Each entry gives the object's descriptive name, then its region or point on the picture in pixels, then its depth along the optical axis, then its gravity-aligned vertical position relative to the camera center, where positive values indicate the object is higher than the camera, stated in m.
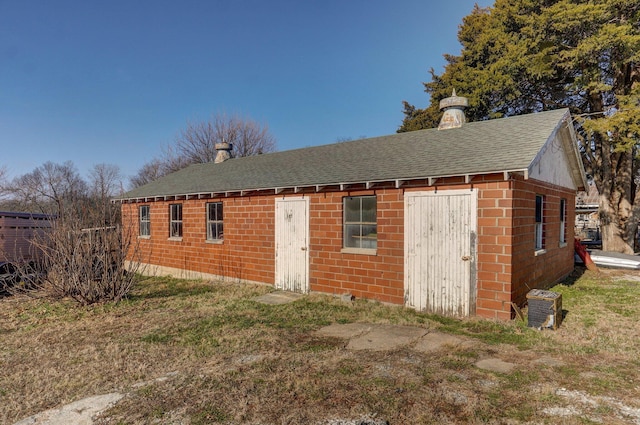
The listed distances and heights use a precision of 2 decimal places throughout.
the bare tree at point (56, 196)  8.97 +0.64
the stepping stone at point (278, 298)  8.87 -2.36
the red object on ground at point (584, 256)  12.70 -1.87
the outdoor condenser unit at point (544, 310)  6.16 -1.81
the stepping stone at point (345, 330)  6.30 -2.26
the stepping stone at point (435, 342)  5.51 -2.17
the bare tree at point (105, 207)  8.57 -0.01
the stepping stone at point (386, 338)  5.69 -2.22
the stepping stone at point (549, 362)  4.79 -2.11
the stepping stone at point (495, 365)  4.66 -2.12
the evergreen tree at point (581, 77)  14.73 +6.28
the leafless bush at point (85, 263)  8.69 -1.39
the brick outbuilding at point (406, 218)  6.90 -0.31
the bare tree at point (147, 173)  39.88 +3.92
